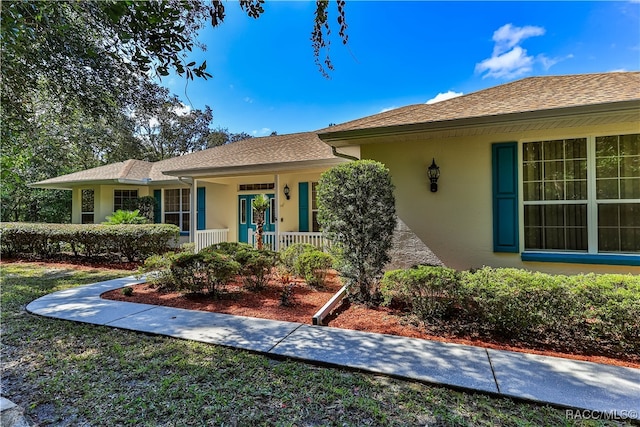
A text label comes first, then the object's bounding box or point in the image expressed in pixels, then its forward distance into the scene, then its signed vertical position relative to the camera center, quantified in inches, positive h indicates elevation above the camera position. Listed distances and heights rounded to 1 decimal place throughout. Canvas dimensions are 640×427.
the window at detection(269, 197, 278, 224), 430.0 +7.3
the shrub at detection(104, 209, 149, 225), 442.0 -3.1
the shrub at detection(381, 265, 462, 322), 159.8 -43.0
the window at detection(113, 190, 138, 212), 536.7 +35.1
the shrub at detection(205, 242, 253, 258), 261.4 -30.6
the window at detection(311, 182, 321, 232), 407.2 +5.1
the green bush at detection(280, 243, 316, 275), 263.1 -36.6
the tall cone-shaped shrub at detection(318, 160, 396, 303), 193.3 -3.7
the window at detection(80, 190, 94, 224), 561.9 +19.9
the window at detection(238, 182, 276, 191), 444.1 +44.3
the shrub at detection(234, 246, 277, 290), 229.0 -40.5
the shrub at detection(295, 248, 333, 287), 241.6 -42.8
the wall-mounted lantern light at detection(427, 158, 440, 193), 220.6 +30.0
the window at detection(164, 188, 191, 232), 503.5 +14.8
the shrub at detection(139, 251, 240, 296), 214.1 -41.9
